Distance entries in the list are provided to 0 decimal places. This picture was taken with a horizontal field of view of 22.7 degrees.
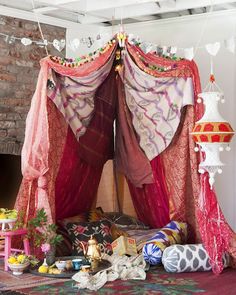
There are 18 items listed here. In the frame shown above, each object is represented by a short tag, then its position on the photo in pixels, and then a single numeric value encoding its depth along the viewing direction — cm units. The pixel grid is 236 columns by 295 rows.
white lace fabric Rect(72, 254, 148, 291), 472
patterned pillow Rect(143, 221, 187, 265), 541
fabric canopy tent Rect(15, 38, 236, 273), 555
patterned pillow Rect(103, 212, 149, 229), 649
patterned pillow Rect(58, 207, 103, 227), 608
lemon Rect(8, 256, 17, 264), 515
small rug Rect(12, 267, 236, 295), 454
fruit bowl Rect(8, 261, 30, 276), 510
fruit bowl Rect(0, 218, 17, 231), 530
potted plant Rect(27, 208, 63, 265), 521
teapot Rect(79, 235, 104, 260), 519
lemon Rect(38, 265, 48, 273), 507
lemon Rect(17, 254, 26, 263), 513
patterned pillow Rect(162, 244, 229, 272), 521
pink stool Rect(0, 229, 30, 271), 527
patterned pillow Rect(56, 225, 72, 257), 582
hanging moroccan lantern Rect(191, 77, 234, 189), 510
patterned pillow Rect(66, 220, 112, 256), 575
